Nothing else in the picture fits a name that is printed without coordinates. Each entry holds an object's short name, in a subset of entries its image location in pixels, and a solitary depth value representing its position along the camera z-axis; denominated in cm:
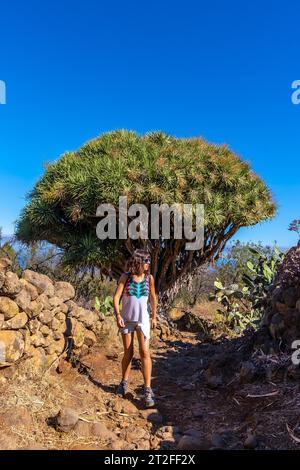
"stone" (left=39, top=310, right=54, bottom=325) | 488
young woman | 461
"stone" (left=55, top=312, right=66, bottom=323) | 534
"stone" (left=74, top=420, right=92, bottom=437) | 362
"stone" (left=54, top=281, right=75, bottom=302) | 568
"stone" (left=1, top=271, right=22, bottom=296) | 428
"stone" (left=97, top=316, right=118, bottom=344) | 620
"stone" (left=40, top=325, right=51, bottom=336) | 490
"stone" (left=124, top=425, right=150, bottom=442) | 369
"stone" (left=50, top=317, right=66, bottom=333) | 511
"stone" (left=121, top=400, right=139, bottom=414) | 425
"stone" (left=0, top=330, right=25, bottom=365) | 412
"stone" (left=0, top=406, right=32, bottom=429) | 351
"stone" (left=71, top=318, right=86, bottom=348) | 547
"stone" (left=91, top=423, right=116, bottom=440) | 366
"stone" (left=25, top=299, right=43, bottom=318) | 463
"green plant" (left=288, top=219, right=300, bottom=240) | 557
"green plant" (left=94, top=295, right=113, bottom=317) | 701
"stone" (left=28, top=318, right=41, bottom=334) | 468
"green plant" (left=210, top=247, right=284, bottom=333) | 700
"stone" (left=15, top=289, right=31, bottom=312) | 448
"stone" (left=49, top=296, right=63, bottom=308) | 522
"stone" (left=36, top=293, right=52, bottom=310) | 493
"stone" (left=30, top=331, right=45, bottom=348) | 469
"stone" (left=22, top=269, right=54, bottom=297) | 501
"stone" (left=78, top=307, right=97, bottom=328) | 593
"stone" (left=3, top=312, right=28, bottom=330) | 431
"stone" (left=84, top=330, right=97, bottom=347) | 582
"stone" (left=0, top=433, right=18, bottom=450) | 317
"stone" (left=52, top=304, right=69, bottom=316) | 529
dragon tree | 763
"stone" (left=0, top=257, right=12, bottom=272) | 437
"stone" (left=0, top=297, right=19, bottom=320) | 424
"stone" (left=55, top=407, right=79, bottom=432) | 360
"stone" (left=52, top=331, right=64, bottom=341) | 514
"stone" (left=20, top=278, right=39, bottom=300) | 475
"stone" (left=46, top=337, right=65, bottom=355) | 499
